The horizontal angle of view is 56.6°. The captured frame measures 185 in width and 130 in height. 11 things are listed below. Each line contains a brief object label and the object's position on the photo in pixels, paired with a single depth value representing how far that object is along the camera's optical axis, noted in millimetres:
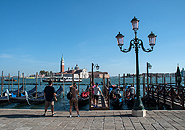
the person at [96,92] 8129
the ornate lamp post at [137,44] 6011
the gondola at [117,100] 12987
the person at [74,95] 6090
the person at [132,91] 13595
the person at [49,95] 5980
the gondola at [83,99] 13516
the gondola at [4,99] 15379
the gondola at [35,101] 14523
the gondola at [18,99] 14961
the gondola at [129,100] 13727
